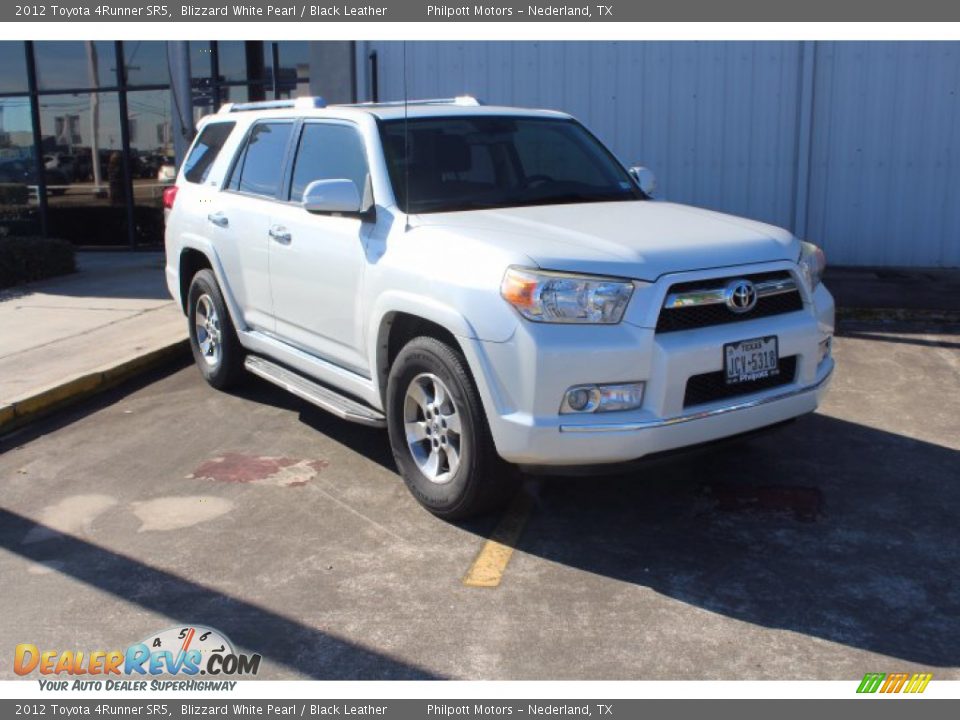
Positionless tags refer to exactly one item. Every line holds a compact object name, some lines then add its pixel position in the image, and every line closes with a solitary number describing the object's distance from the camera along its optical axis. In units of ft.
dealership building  34.40
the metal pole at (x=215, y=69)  45.06
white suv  13.41
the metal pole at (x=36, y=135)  49.19
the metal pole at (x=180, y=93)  38.93
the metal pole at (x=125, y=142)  47.29
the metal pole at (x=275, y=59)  41.98
